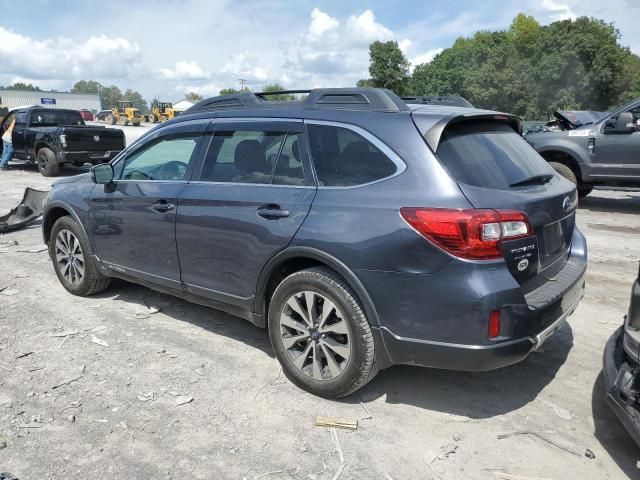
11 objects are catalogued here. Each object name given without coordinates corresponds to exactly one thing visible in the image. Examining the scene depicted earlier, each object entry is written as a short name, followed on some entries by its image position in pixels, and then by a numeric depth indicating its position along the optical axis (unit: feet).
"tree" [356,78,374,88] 270.01
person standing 52.65
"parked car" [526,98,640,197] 29.73
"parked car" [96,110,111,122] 204.87
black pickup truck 47.44
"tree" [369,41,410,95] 260.01
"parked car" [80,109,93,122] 153.99
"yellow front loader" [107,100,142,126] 181.78
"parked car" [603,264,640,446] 8.09
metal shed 272.92
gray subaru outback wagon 9.07
